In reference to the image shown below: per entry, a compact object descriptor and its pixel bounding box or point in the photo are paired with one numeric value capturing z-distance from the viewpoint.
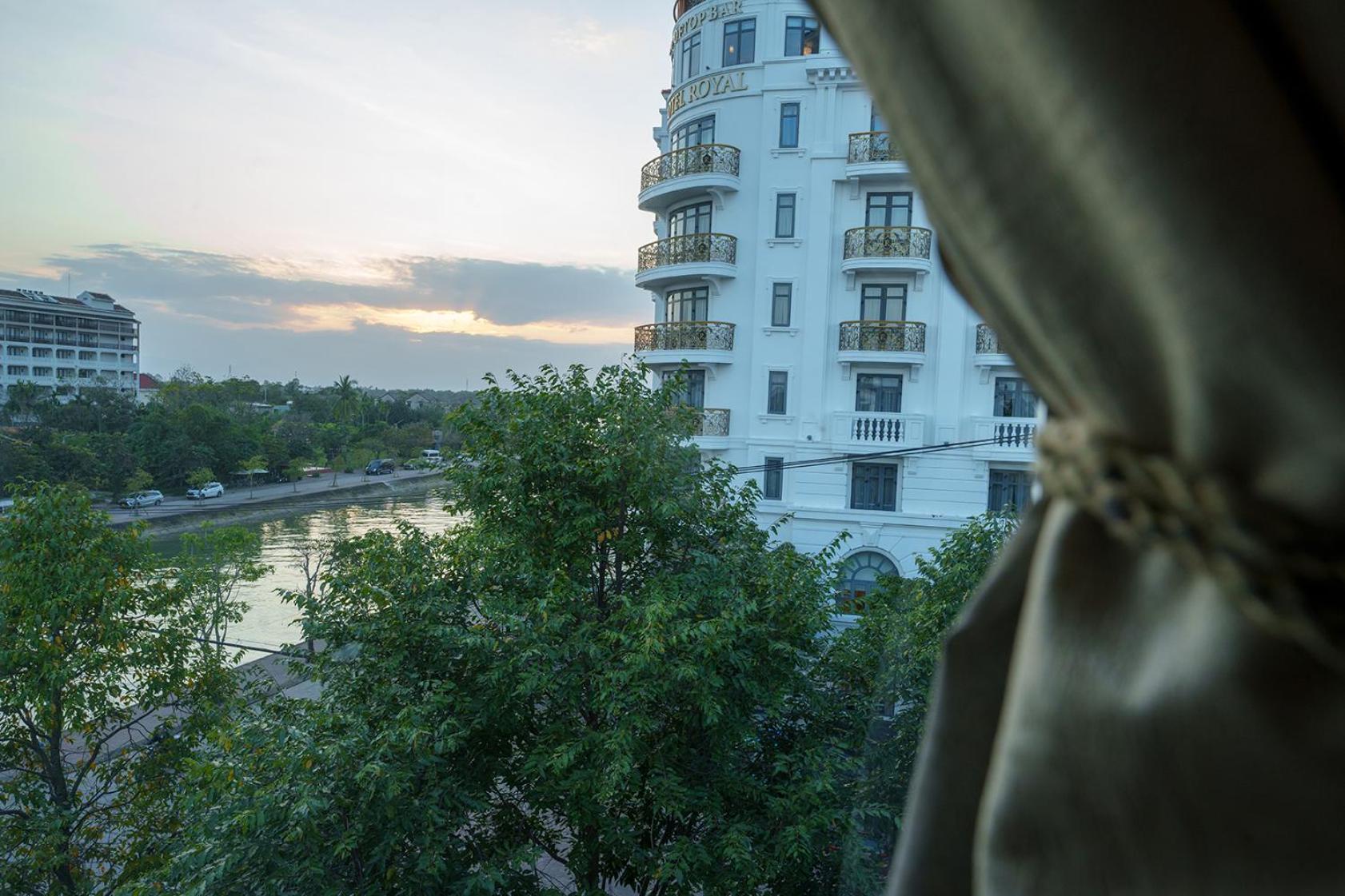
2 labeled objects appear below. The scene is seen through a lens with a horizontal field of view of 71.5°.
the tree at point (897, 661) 3.94
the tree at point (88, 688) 5.25
